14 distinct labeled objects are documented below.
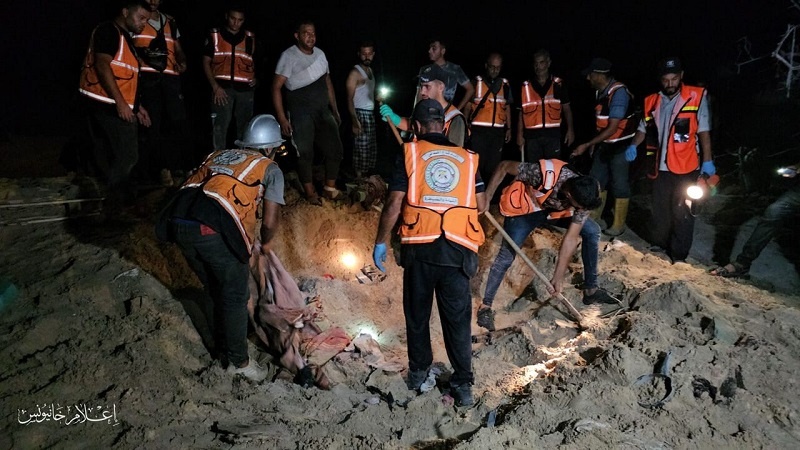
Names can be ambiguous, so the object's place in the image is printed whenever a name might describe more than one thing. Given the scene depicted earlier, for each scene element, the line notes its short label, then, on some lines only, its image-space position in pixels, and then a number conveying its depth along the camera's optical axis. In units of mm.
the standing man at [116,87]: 3906
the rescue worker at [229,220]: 2939
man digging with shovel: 3848
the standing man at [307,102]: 4766
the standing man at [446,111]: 4605
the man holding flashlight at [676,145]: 4828
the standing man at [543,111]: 5781
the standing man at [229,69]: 4941
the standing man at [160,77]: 4582
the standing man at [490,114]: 5746
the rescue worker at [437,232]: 3037
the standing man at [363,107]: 5332
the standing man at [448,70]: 5367
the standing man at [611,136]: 5352
